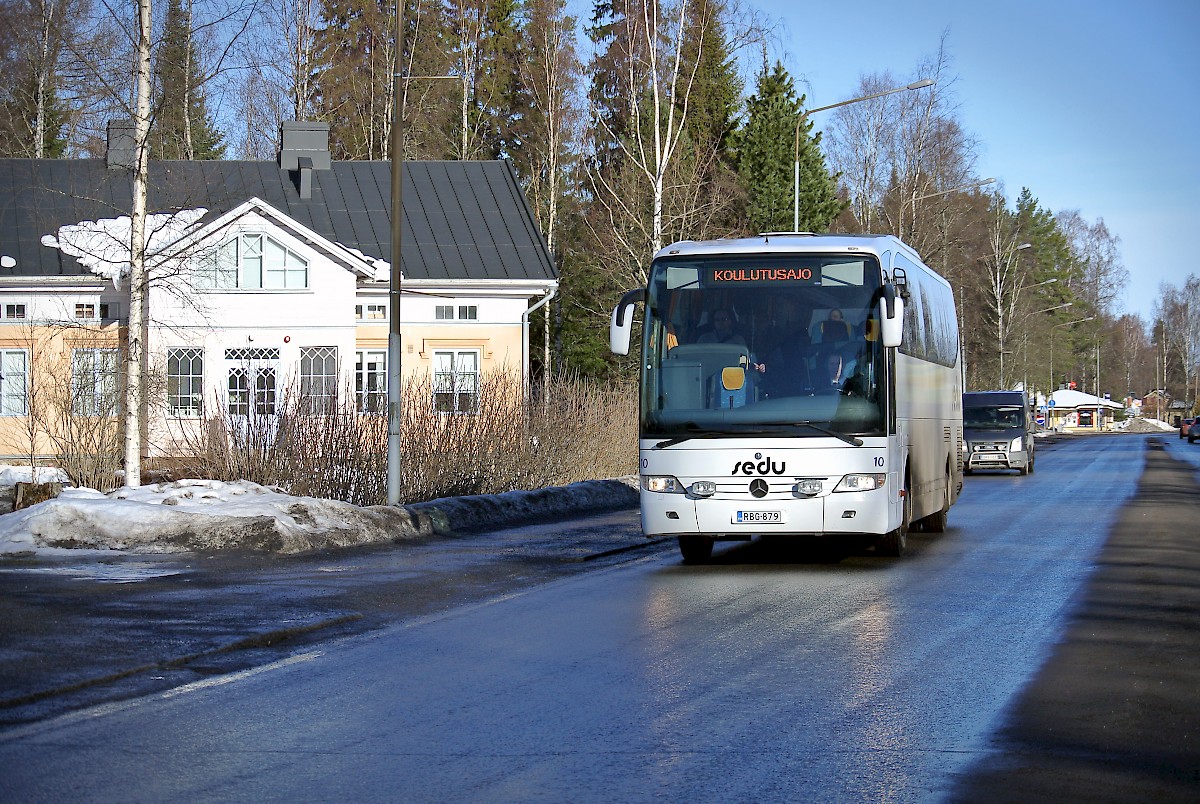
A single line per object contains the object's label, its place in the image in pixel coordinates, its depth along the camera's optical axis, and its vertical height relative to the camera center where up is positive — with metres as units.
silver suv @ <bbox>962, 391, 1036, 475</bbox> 39.44 -0.34
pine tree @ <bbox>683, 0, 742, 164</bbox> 62.09 +13.97
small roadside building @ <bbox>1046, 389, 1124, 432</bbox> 116.56 +0.66
